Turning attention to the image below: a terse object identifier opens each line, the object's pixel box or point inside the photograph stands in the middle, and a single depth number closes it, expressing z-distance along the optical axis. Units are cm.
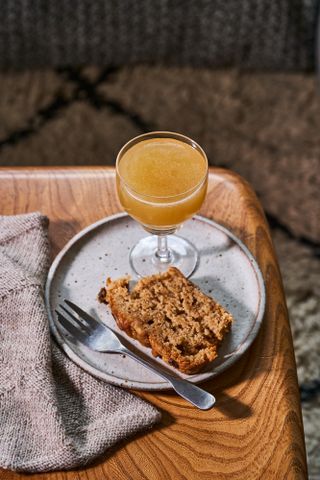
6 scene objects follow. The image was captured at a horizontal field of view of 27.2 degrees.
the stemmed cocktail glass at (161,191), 90
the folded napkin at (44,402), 76
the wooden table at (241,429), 76
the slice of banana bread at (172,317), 84
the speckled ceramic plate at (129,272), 84
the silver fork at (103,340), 80
